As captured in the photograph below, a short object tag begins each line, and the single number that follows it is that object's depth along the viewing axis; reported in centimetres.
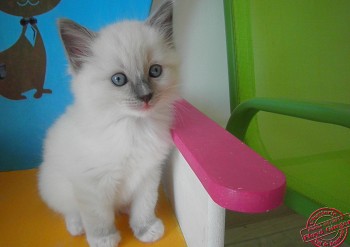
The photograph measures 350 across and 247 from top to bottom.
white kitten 22
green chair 35
